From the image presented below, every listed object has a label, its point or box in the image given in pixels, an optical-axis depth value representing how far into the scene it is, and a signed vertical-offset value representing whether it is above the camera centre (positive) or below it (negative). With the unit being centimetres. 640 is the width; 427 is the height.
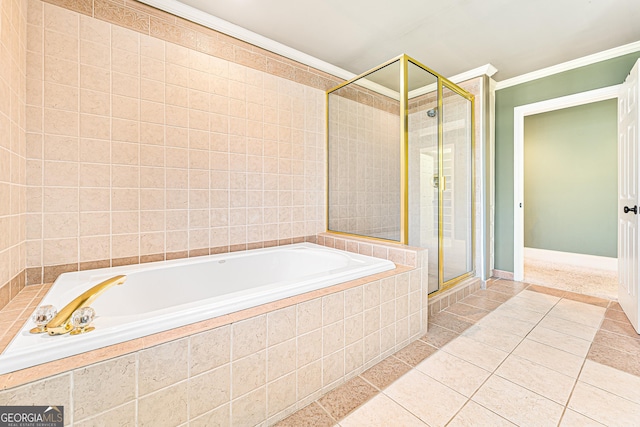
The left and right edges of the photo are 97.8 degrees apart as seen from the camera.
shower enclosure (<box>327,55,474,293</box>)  235 +48
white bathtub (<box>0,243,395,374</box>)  88 -40
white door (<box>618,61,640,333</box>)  204 +12
